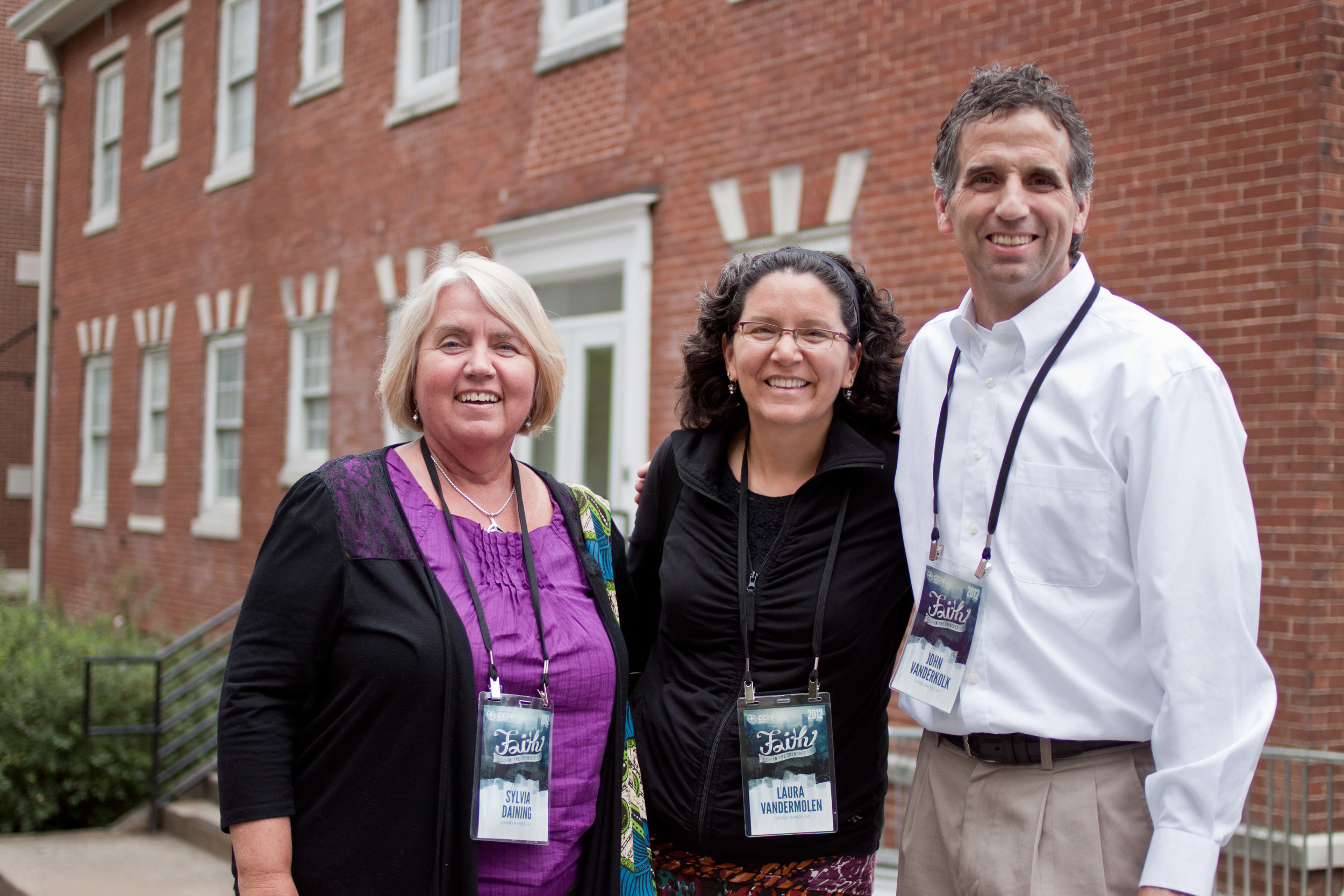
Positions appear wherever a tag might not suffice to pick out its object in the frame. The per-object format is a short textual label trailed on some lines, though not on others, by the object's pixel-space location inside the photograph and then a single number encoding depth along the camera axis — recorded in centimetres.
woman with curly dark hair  236
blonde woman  214
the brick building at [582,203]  480
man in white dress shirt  185
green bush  746
